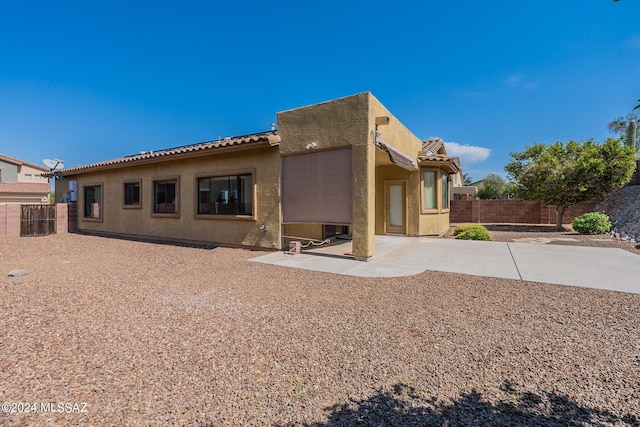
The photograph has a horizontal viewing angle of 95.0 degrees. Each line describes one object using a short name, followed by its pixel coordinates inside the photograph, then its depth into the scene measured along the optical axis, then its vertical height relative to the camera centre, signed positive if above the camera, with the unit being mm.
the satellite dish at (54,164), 21062 +3670
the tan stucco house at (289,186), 10078 +1328
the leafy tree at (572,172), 18359 +2731
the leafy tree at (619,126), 43828 +13571
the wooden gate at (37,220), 17766 -318
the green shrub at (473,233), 14547 -966
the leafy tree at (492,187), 50912 +4771
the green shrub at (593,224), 16802 -591
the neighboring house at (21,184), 32531 +3588
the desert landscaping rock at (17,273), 7996 -1593
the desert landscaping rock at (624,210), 15362 +235
